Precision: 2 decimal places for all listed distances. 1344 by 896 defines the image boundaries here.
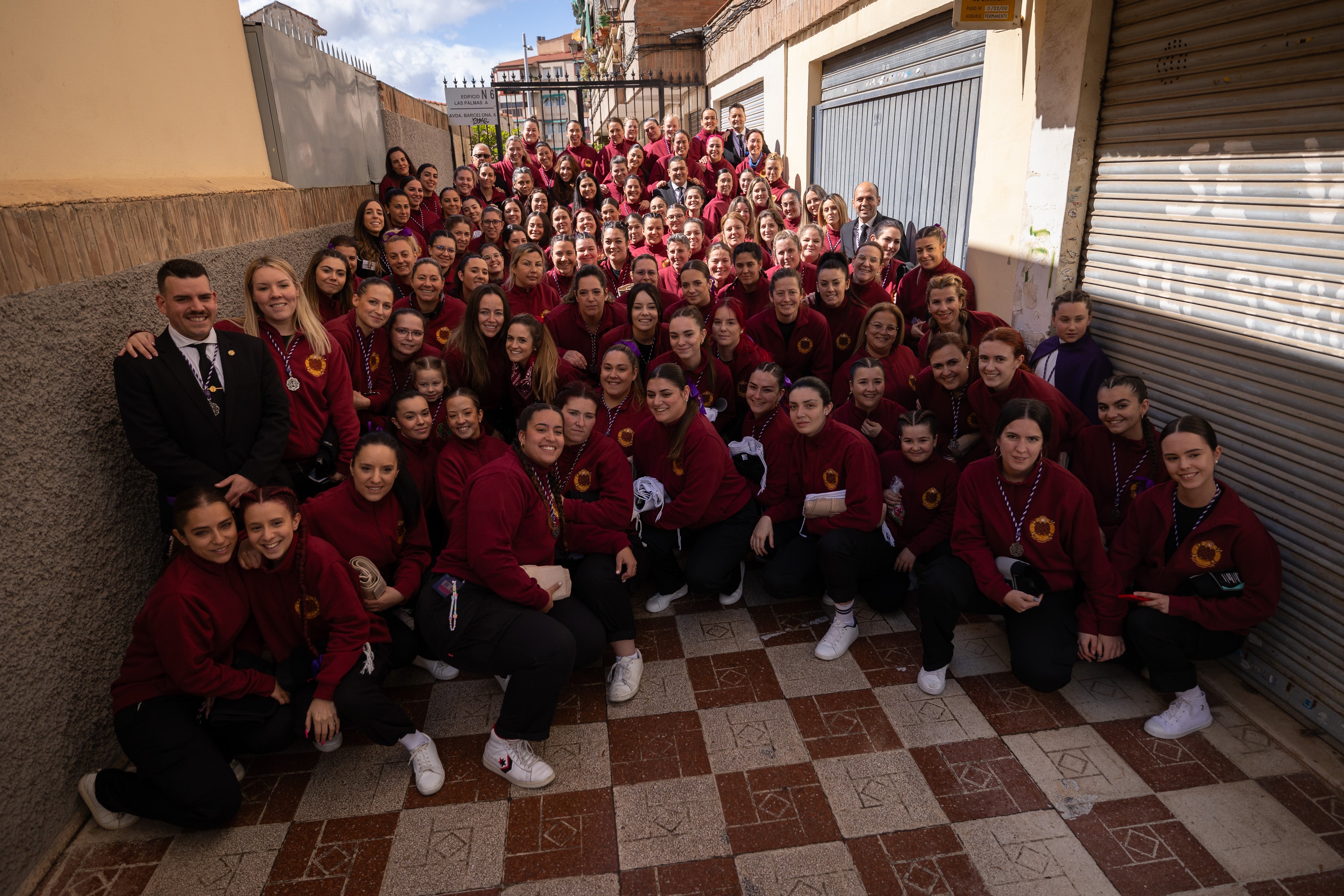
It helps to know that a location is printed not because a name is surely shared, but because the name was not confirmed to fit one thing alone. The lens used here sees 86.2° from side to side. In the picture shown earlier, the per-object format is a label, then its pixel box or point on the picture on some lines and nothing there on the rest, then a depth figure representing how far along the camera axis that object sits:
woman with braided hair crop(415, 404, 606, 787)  3.11
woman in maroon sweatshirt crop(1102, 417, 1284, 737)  3.19
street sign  12.33
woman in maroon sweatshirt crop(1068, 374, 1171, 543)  3.68
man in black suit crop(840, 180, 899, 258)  7.10
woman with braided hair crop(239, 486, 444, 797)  3.03
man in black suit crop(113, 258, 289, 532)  3.13
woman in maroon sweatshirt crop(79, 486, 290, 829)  2.81
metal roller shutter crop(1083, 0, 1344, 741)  3.19
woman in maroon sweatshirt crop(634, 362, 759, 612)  4.15
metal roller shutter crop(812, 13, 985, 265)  6.27
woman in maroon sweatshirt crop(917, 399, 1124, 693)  3.43
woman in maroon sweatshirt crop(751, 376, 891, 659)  3.96
